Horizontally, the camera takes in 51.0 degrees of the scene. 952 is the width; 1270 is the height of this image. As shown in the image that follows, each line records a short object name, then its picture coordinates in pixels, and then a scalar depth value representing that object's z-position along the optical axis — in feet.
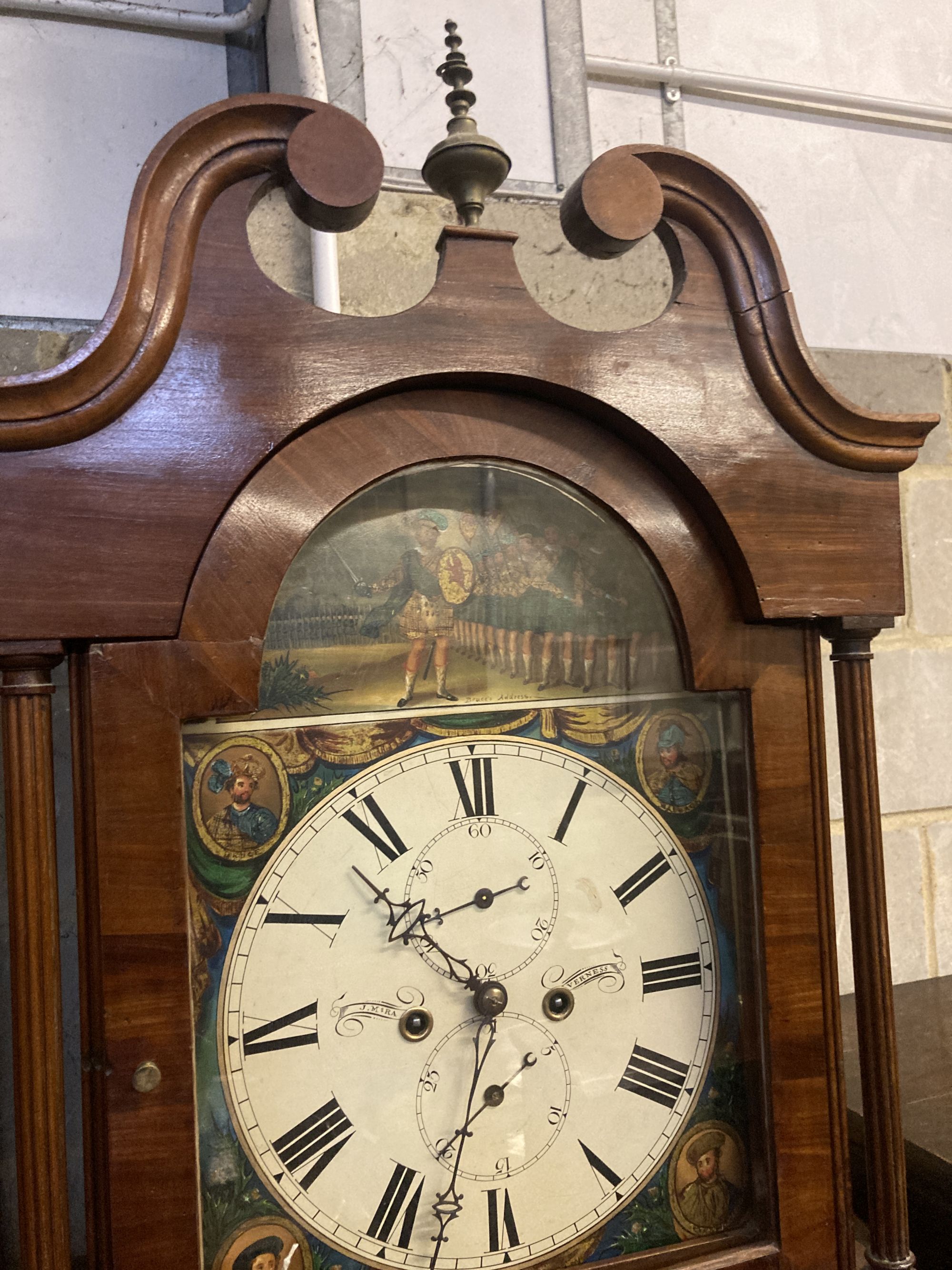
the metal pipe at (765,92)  4.47
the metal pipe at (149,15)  3.75
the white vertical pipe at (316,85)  3.58
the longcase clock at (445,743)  2.23
